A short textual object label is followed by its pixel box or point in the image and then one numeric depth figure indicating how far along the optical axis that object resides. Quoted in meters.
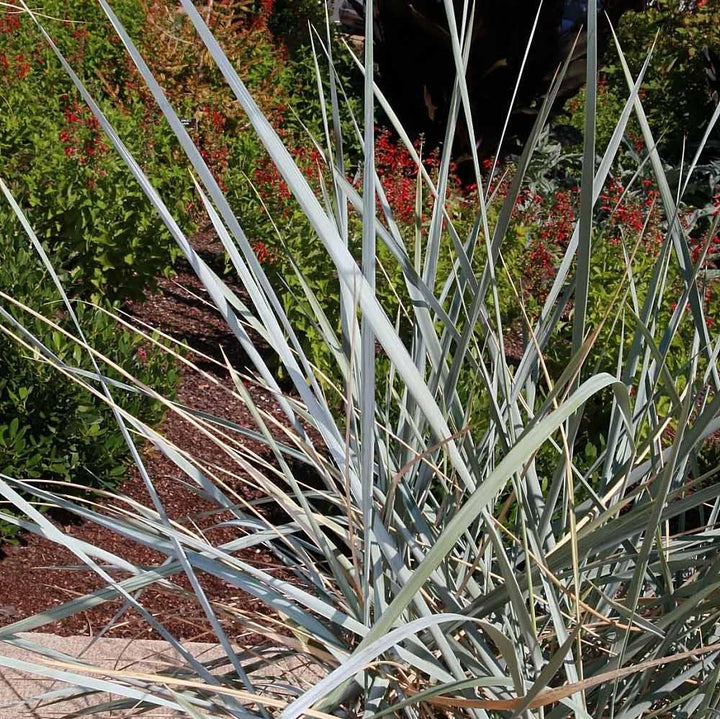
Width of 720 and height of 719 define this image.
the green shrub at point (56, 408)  3.09
